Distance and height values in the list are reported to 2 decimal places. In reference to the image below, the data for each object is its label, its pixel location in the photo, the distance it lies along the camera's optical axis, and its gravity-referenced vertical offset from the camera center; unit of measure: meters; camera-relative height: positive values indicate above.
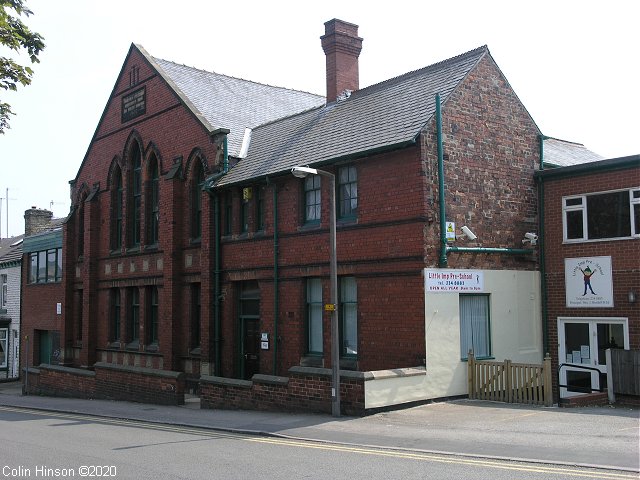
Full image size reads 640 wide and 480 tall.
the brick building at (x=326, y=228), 16.62 +2.11
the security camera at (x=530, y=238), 18.84 +1.68
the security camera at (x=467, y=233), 17.20 +1.68
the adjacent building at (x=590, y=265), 17.47 +0.90
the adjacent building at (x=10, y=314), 36.00 -0.34
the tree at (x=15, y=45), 14.62 +5.58
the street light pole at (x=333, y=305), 14.51 -0.03
